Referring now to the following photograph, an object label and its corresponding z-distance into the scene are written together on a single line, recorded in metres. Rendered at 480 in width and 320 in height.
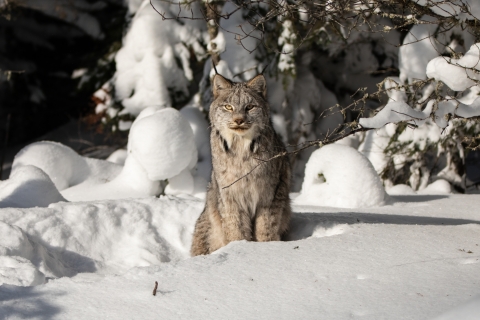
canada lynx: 9.27
